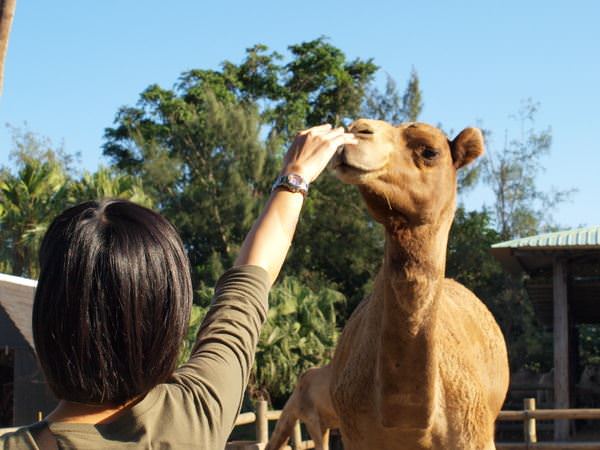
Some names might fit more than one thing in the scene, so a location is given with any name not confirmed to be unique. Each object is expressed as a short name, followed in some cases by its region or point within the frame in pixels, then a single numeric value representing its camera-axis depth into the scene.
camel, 4.52
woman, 1.50
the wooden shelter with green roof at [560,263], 15.95
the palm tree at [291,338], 20.36
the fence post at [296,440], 12.27
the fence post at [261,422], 11.26
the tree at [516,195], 36.38
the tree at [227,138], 30.55
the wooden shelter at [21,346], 15.41
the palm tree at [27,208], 24.00
